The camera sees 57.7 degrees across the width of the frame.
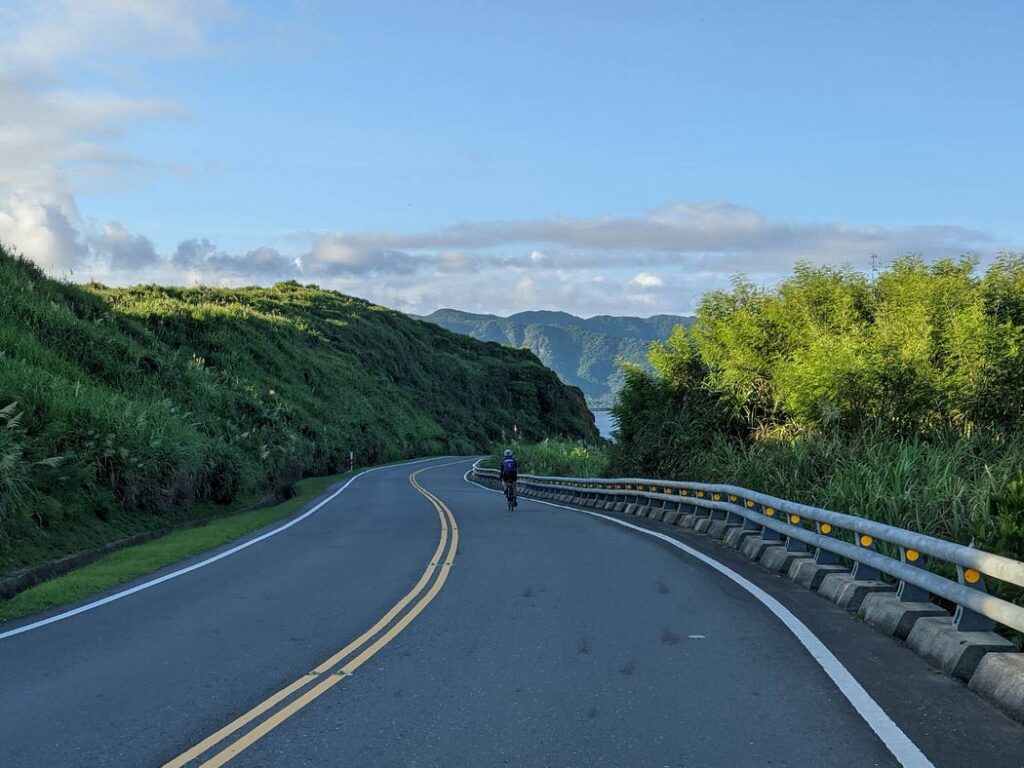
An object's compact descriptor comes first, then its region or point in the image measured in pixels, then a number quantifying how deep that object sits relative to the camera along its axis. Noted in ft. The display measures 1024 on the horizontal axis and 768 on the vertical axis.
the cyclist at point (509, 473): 84.28
